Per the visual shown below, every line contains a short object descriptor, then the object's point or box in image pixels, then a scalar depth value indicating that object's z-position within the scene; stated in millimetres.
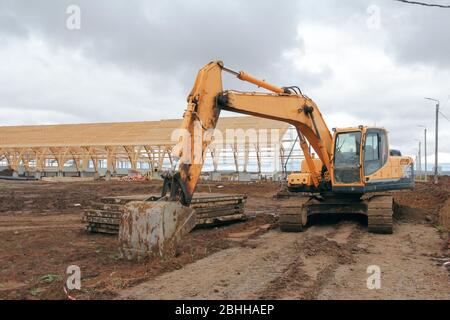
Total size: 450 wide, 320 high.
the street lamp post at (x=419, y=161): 56653
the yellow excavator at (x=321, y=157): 8984
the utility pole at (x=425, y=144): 49169
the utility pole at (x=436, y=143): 34338
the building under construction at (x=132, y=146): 37031
